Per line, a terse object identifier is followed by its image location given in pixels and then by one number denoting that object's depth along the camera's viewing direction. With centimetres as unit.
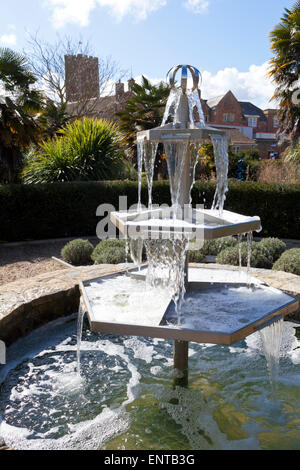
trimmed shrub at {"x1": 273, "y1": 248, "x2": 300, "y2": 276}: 523
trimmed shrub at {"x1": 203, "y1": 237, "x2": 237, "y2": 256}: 668
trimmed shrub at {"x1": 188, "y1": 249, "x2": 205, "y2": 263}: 626
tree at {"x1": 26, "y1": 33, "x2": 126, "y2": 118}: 2072
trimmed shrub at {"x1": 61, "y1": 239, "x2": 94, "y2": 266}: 669
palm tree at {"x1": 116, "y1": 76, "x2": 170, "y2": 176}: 1530
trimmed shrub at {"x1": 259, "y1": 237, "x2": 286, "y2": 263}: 635
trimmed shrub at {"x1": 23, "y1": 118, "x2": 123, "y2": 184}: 960
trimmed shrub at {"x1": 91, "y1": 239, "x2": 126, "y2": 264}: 596
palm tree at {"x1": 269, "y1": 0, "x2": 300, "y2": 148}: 1280
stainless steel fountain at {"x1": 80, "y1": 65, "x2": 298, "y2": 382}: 223
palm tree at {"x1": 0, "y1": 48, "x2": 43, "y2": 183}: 872
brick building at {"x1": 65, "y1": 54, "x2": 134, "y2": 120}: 2122
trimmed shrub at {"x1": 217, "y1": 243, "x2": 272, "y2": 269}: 578
